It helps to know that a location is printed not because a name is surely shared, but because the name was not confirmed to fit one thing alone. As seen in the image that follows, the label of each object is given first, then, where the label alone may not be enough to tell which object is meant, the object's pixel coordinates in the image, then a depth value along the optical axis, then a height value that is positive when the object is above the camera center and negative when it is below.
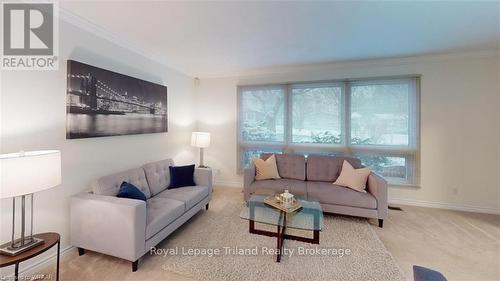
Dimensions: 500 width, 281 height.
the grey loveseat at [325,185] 2.88 -0.67
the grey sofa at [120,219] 1.96 -0.78
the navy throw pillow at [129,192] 2.25 -0.54
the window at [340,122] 3.66 +0.36
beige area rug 1.96 -1.19
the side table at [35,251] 1.45 -0.80
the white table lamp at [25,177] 1.38 -0.25
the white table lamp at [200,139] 4.21 +0.04
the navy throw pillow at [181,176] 3.24 -0.53
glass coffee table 2.25 -0.86
